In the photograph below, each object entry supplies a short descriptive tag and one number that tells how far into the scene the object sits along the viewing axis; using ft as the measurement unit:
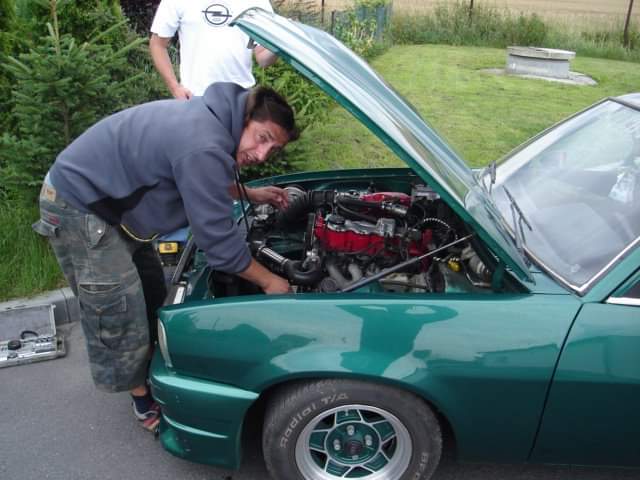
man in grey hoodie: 7.00
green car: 6.69
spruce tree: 12.42
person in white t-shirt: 11.95
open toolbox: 10.94
